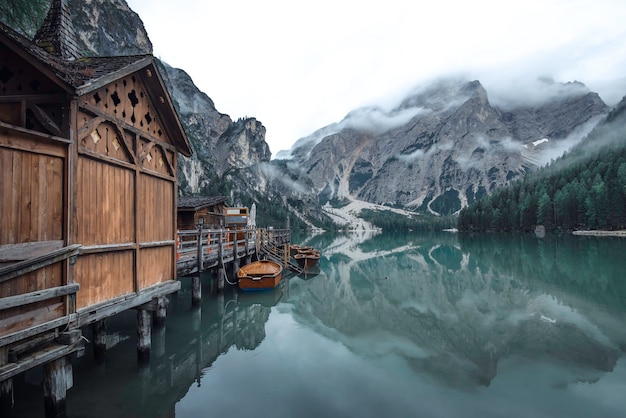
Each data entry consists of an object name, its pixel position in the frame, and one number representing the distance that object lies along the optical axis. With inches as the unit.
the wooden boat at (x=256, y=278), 923.4
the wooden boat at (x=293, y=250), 1657.9
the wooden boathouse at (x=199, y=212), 1178.0
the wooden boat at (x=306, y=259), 1346.0
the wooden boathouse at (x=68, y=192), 259.6
